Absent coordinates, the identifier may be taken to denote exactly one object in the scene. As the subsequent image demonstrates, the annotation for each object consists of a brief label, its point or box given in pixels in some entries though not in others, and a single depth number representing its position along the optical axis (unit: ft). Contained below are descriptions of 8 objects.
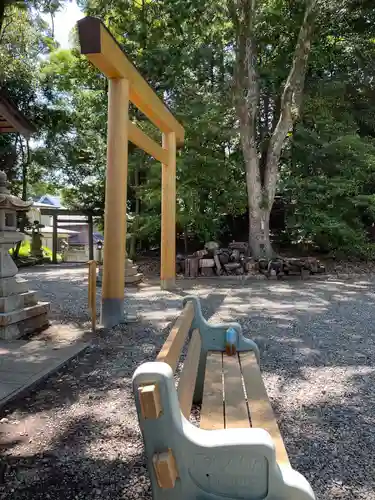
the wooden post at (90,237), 52.75
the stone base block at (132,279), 31.35
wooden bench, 4.23
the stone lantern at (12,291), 14.84
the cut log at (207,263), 35.78
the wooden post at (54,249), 55.98
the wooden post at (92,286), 15.58
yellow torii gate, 15.10
